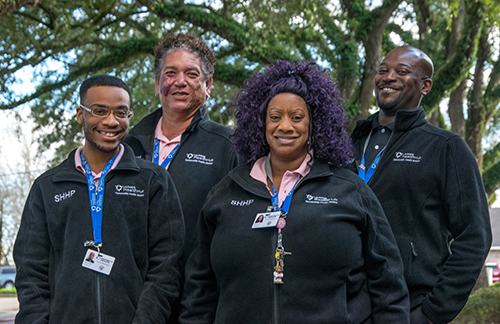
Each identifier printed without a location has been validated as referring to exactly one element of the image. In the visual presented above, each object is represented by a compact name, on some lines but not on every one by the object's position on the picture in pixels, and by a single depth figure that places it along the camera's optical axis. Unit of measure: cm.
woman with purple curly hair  256
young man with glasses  277
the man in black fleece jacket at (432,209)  288
